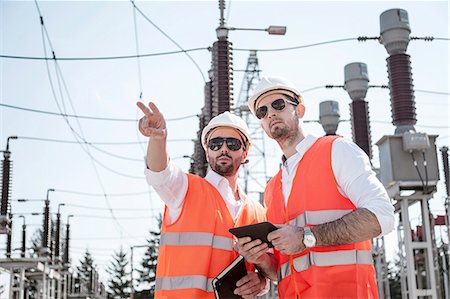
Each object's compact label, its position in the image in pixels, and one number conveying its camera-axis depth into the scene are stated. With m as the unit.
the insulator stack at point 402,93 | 7.23
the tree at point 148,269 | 57.81
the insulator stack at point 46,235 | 18.95
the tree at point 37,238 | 55.08
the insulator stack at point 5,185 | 14.27
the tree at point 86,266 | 58.09
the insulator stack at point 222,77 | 6.98
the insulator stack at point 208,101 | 9.17
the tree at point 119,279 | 59.59
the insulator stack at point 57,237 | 22.25
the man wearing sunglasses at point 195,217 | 3.66
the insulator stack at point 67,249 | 23.92
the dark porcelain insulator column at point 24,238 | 20.49
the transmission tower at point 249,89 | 20.42
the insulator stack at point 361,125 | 8.85
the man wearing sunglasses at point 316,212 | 2.99
